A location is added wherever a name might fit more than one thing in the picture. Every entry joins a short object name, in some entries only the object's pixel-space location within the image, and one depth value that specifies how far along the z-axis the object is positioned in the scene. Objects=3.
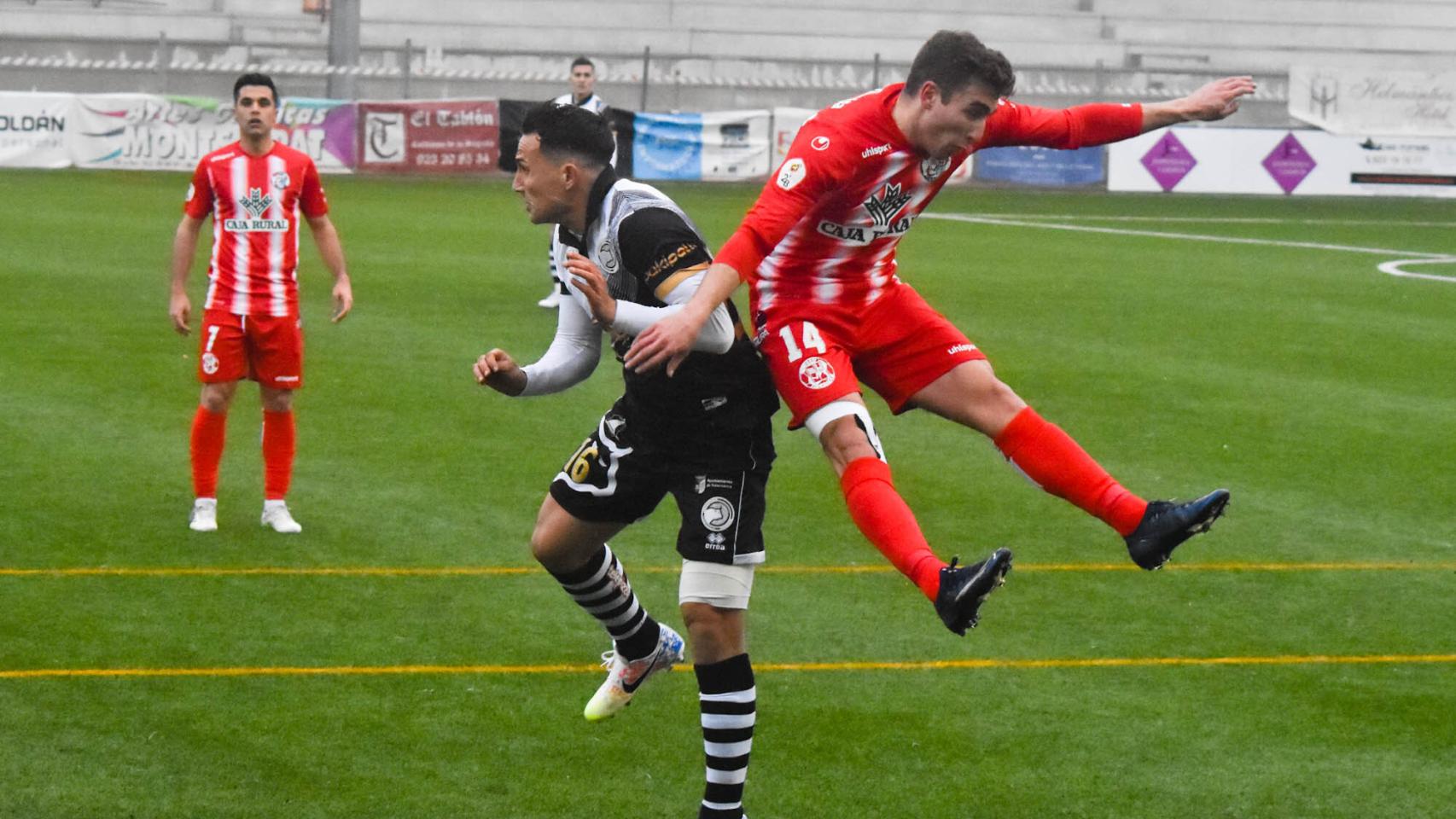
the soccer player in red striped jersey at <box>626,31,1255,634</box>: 10.81
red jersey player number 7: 17.11
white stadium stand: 76.87
